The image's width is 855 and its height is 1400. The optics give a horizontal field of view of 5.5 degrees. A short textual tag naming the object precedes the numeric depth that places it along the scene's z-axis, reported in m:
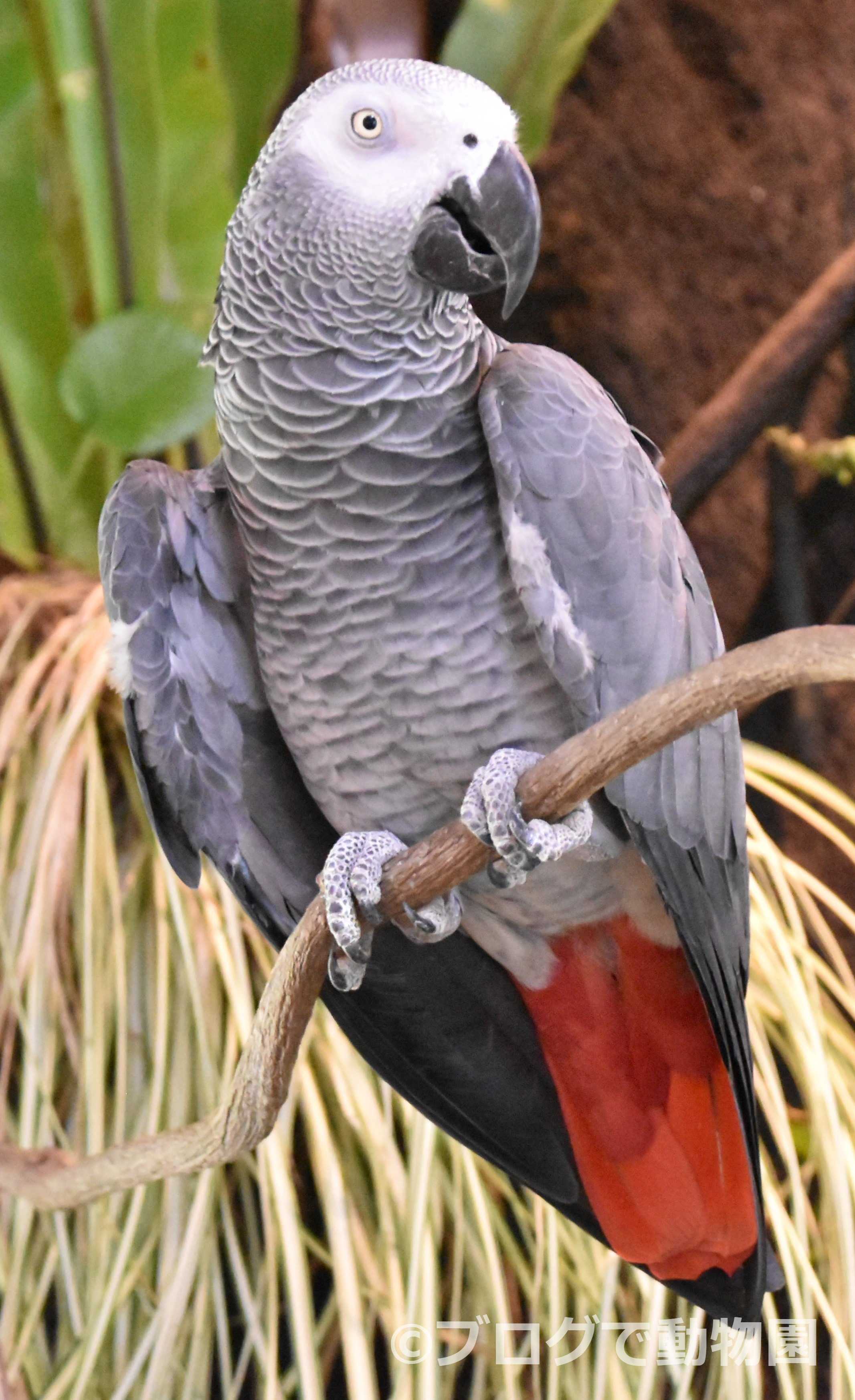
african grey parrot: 2.06
